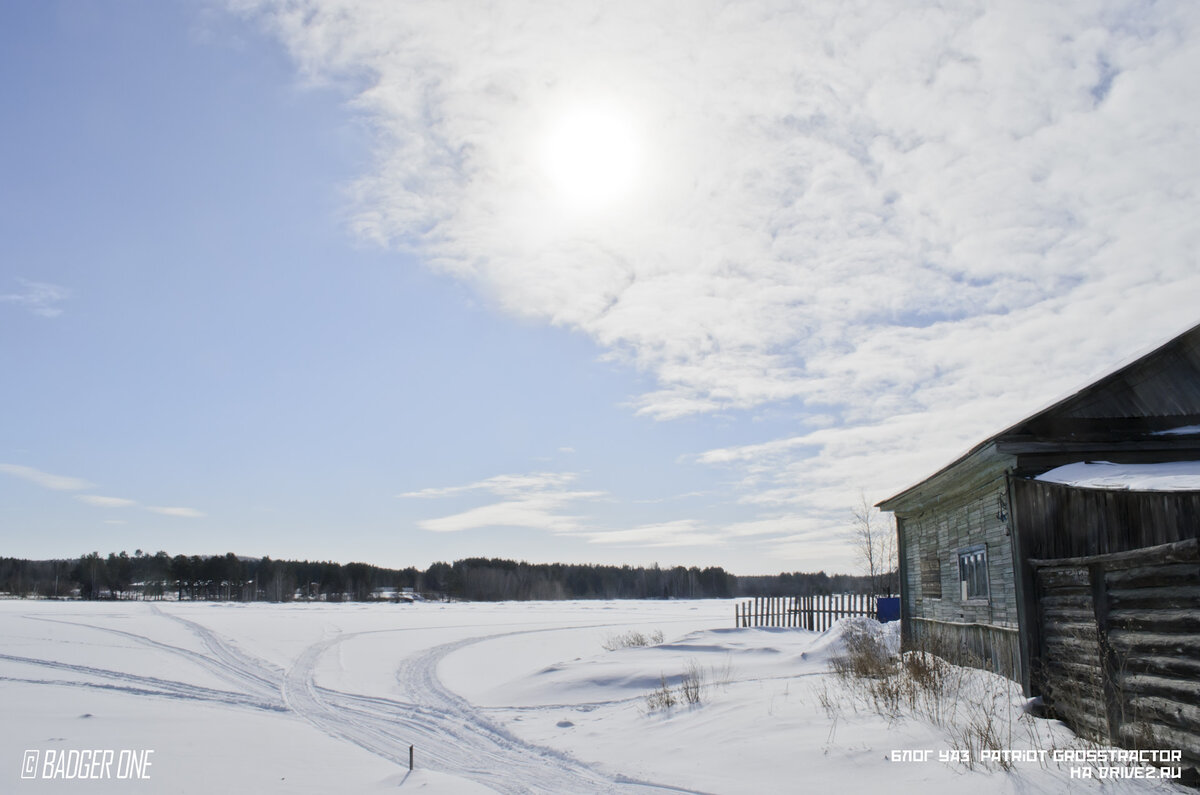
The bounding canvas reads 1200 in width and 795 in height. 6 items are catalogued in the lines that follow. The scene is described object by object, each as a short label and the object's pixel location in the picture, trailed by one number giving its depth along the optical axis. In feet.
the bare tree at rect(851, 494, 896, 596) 115.03
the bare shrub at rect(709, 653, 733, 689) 47.53
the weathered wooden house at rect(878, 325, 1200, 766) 22.75
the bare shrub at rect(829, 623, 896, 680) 38.68
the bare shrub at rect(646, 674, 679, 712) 41.32
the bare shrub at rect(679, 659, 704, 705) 41.60
